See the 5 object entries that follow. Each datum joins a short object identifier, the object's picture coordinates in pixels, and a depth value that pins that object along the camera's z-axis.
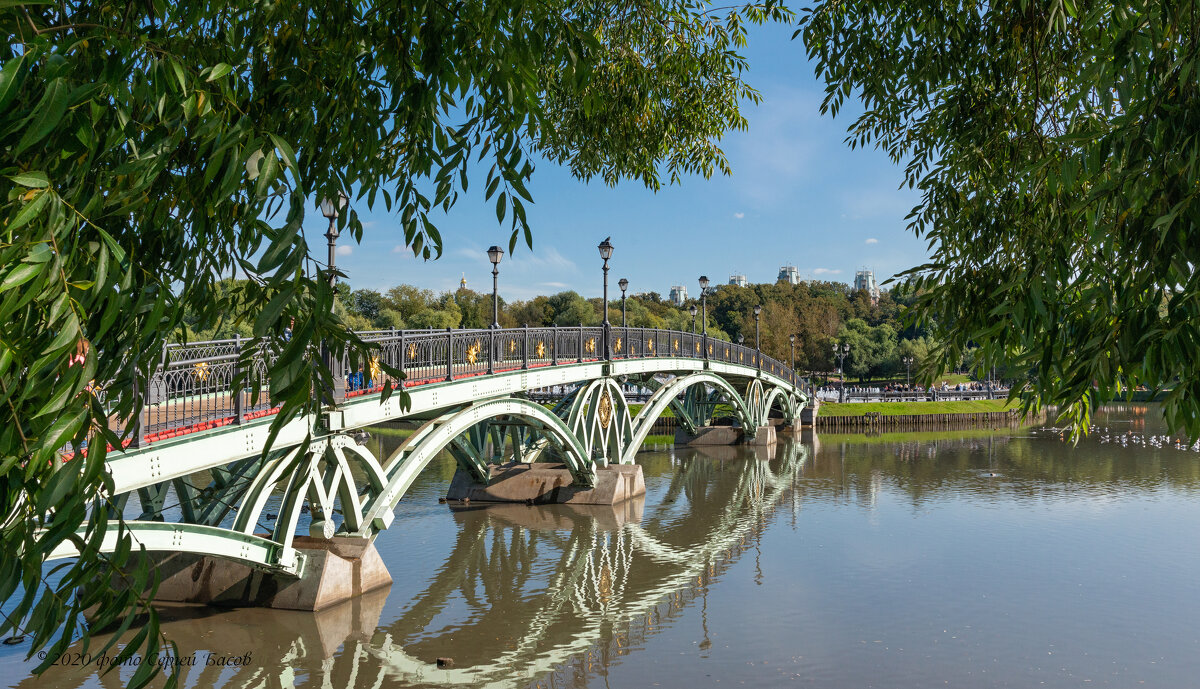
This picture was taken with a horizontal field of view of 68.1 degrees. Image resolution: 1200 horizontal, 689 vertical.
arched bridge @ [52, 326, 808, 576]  11.34
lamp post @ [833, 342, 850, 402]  80.93
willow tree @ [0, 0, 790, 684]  2.53
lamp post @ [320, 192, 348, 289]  12.79
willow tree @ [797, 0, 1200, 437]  3.84
